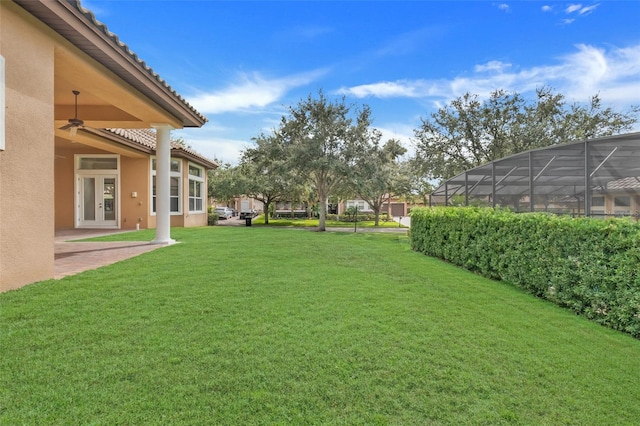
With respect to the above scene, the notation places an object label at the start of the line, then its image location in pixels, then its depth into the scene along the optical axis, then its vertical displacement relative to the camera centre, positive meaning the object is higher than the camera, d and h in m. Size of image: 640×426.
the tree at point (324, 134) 18.45 +4.17
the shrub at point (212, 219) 21.62 -0.74
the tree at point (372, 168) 18.60 +2.26
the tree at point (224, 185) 26.36 +1.82
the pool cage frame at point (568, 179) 6.40 +0.69
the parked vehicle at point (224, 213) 36.83 -0.61
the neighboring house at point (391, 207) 46.24 +0.07
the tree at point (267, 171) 19.41 +2.36
